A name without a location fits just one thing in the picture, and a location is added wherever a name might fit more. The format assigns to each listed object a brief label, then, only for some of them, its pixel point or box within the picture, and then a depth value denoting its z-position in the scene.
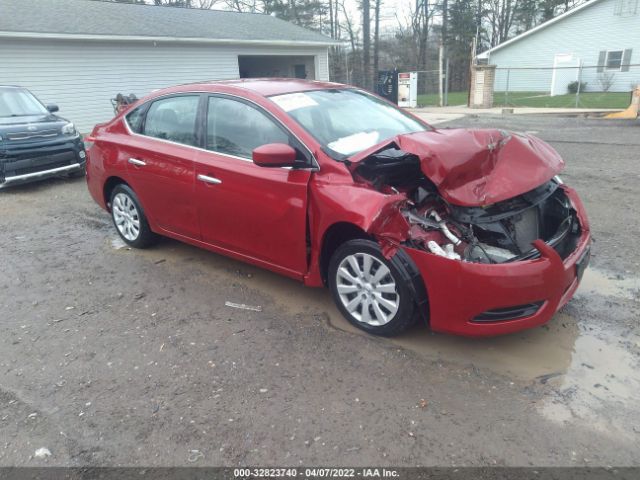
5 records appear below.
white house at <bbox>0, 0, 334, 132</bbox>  13.66
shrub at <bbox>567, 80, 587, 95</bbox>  26.47
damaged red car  2.89
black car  7.89
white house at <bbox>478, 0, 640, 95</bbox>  25.31
